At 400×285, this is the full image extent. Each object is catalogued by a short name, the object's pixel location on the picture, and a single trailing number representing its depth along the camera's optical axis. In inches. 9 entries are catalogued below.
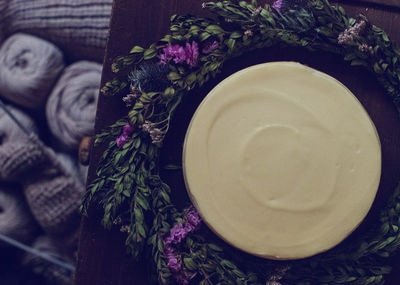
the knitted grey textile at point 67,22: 53.2
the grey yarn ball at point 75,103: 53.6
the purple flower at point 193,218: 37.1
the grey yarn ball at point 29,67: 55.5
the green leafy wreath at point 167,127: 36.6
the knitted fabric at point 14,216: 56.9
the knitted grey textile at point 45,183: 52.3
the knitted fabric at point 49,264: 57.3
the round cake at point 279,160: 36.1
